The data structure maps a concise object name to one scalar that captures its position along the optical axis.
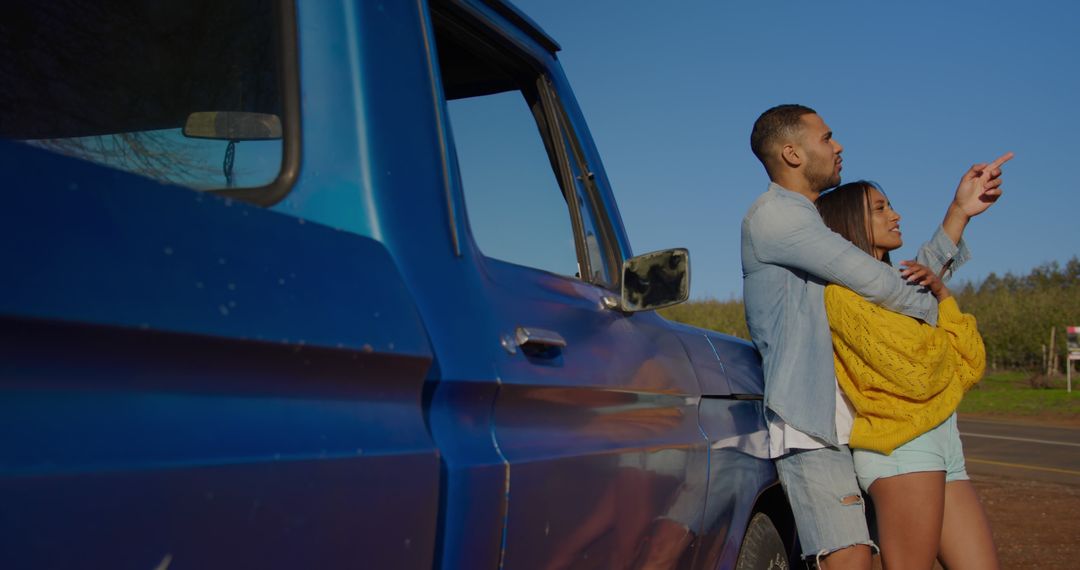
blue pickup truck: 0.90
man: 2.74
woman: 2.75
